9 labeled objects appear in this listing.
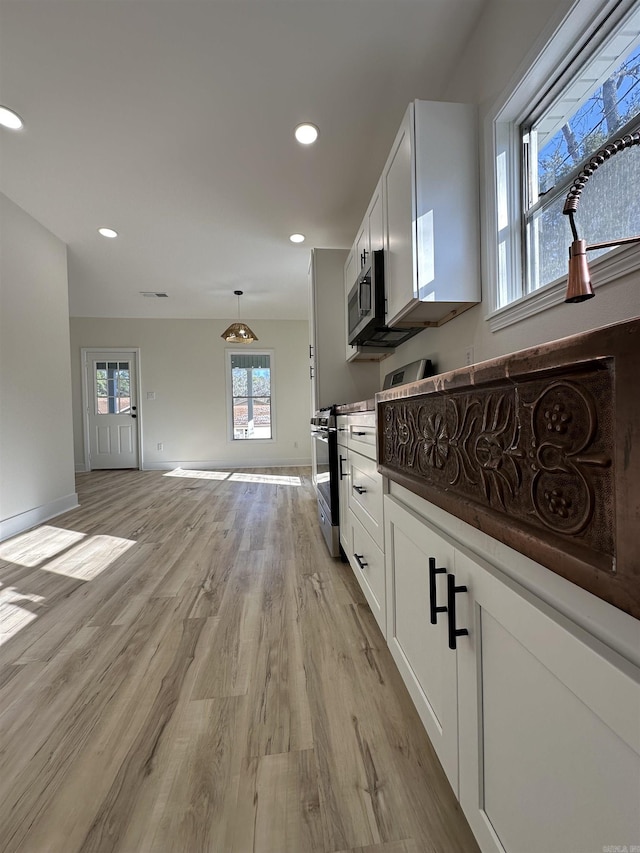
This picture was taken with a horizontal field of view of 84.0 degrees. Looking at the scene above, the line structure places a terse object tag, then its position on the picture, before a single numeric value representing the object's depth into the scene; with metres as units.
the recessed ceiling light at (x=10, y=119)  2.11
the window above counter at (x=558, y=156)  0.98
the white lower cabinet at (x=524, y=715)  0.34
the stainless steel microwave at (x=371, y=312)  1.95
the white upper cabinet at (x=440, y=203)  1.46
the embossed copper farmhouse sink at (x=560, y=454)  0.31
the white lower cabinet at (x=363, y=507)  1.24
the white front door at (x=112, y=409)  6.09
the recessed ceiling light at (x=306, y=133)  2.20
